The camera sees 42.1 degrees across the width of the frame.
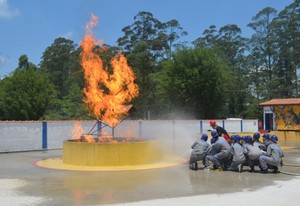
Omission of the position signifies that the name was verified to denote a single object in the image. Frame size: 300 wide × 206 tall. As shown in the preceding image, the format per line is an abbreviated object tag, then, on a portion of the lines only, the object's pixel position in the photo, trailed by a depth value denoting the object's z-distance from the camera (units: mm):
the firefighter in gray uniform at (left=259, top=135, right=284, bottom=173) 12422
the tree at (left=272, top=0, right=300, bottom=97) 63781
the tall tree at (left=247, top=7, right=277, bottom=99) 66812
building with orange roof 37250
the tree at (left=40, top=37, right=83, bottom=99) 75750
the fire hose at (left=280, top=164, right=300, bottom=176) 12172
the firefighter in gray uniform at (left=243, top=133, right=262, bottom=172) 12719
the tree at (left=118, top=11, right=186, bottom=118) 59531
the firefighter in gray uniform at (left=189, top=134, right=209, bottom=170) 13219
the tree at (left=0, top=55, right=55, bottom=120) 49875
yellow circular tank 14234
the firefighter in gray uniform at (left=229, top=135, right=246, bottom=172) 12828
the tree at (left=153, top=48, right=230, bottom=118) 52781
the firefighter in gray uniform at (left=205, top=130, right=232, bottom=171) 12953
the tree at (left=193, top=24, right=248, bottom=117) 64938
